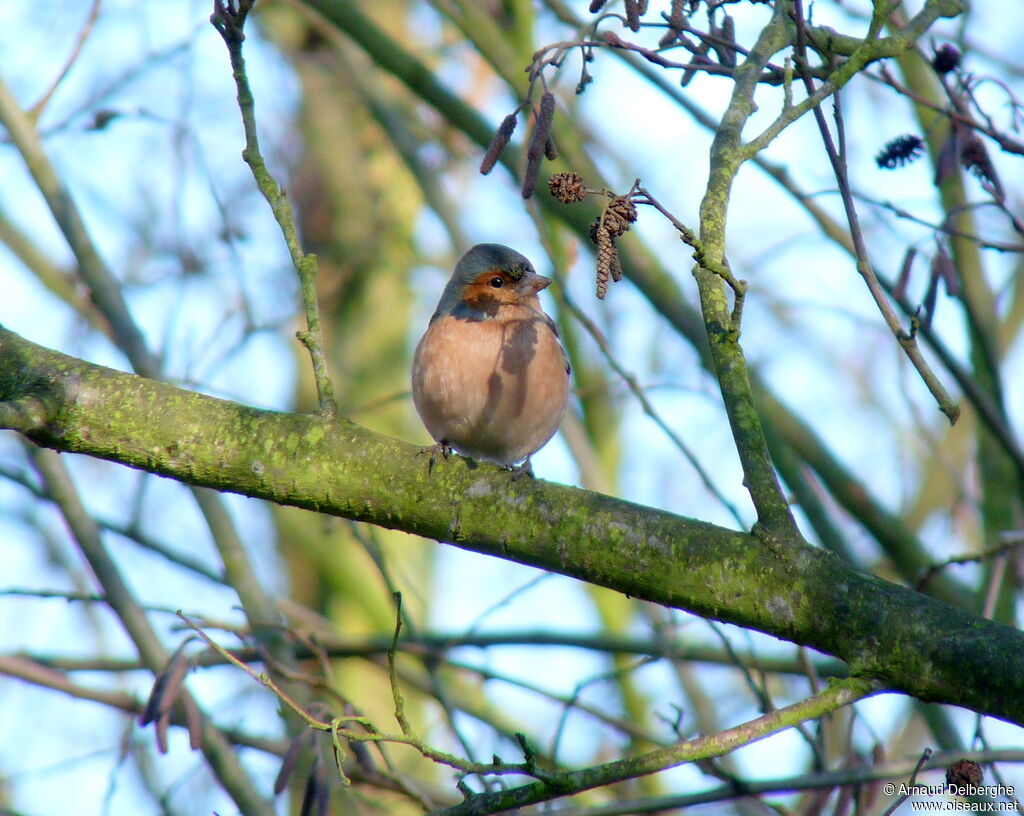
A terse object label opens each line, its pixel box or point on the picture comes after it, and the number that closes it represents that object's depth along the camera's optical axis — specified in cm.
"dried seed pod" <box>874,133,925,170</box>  688
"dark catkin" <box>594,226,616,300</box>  470
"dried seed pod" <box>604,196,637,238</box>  470
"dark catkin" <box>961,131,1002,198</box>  666
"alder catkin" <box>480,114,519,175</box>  569
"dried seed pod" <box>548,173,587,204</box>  486
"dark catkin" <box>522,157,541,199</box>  562
